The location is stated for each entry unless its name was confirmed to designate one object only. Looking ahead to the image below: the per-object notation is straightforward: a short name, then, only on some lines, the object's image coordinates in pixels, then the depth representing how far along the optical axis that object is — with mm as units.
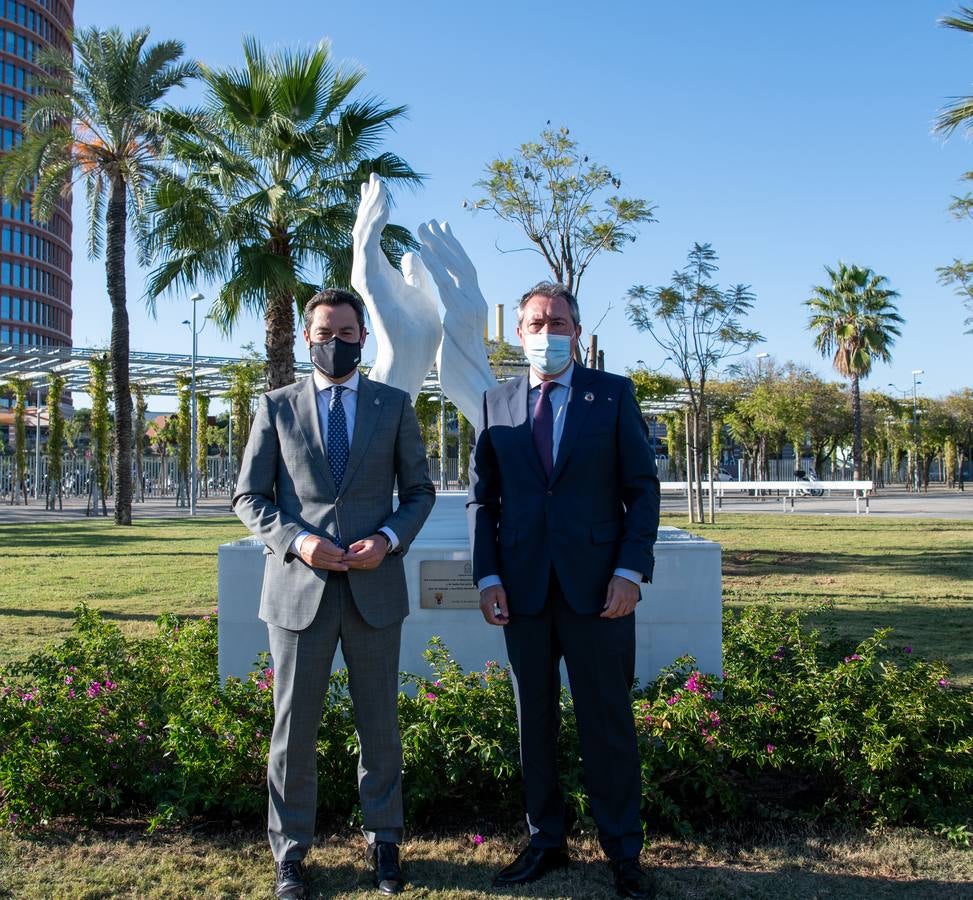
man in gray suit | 3105
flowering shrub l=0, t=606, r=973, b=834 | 3723
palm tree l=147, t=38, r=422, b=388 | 13023
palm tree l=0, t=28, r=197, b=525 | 20109
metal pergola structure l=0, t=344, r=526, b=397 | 30484
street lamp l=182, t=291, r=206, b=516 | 27575
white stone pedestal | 4836
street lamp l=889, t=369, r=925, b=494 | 51638
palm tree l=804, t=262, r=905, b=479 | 33125
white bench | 25891
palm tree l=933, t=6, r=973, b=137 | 14234
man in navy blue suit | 3127
